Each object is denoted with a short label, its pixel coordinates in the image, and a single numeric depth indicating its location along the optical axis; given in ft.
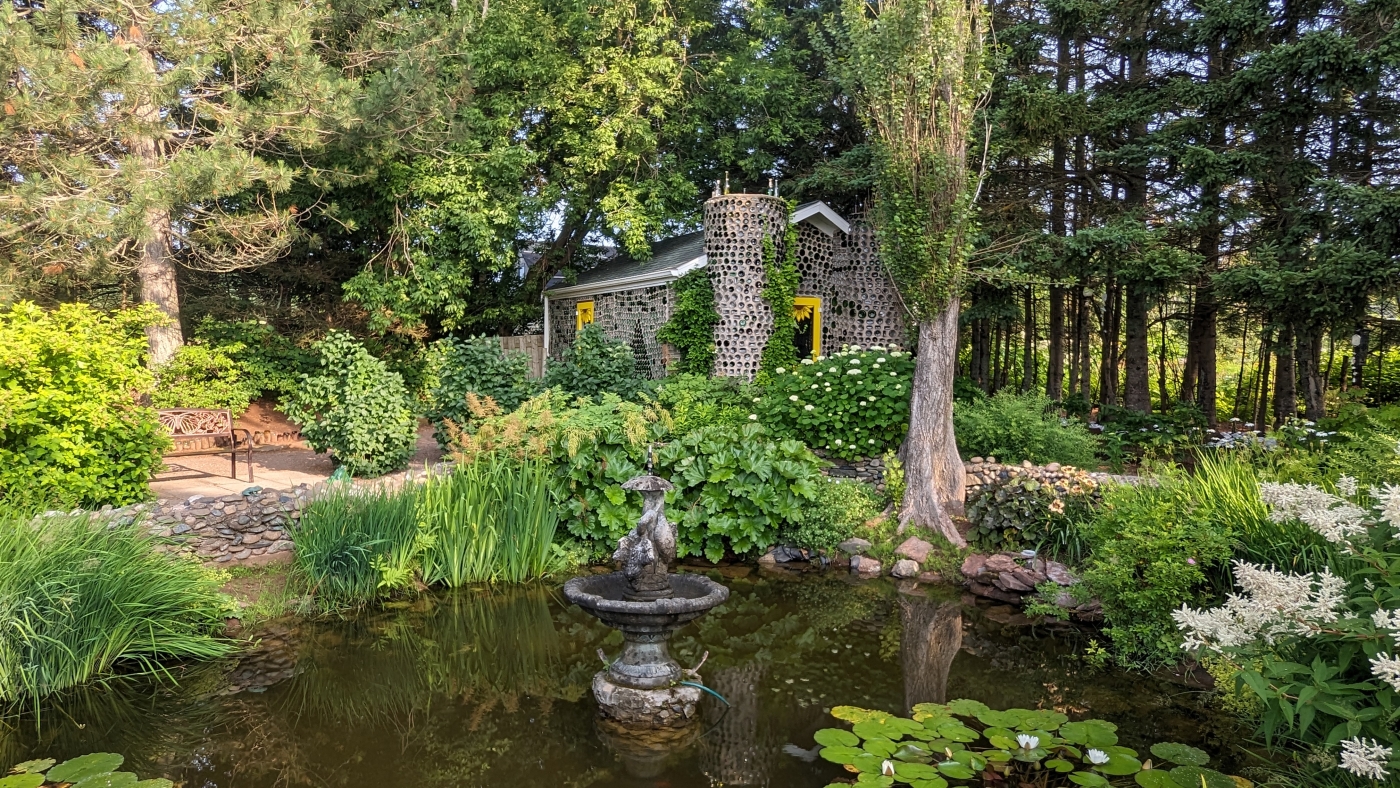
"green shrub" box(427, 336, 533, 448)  31.76
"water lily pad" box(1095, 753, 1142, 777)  11.04
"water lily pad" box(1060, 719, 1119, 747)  11.90
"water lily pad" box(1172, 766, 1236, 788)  10.49
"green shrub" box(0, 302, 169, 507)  18.06
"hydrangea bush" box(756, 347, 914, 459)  28.07
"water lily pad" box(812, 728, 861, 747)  11.89
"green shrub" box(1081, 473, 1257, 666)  14.80
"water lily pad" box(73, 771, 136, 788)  10.34
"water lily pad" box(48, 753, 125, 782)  10.57
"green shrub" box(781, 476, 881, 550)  23.68
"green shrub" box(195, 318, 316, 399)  42.83
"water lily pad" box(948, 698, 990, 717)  13.09
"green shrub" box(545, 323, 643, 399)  36.58
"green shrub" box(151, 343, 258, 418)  35.94
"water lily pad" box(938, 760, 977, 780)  10.80
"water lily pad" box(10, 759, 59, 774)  10.81
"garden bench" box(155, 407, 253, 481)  26.86
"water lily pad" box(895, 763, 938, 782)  10.83
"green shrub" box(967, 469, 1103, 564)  21.67
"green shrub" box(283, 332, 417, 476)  28.27
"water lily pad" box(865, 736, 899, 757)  11.54
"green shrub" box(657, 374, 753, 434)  30.91
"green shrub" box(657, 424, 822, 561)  23.17
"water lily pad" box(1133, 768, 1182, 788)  10.59
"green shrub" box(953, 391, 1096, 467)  26.81
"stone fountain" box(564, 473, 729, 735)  13.34
